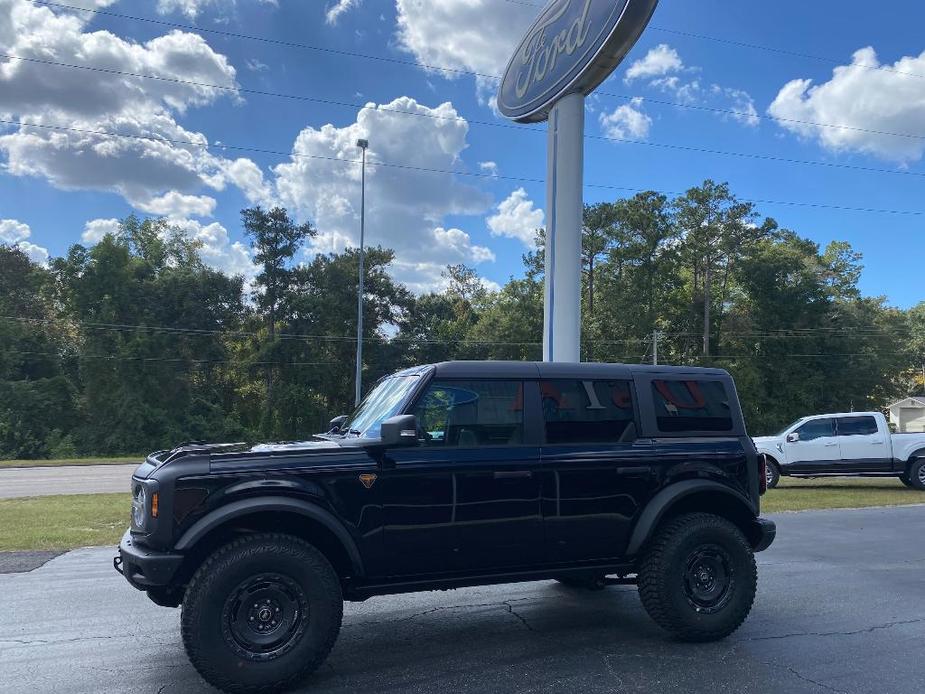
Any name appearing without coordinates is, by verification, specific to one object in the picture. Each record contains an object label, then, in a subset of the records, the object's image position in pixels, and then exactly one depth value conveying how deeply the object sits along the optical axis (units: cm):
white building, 6203
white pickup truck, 1645
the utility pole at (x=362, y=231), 3006
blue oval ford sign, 1148
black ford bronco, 429
